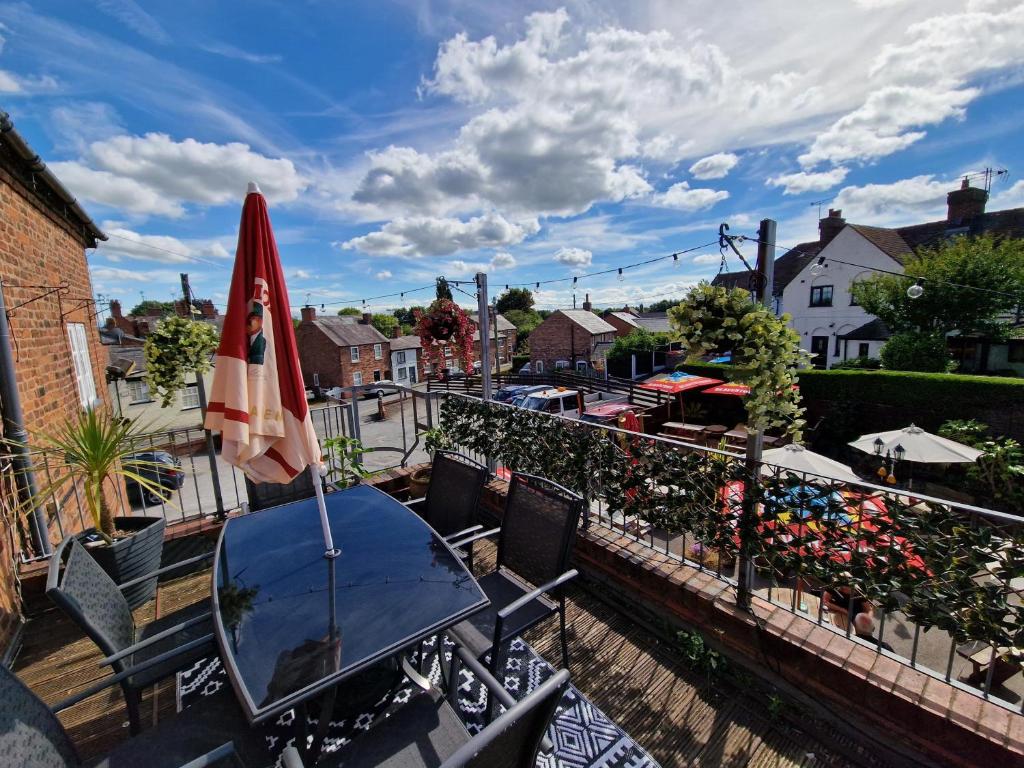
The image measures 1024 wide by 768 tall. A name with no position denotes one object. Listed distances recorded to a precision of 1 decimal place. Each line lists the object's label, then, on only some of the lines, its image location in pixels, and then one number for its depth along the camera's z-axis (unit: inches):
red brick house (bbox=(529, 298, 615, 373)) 1315.2
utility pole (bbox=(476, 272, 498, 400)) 187.1
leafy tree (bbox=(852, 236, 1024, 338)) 548.7
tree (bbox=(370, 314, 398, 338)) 2522.6
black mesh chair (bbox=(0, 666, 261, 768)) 48.5
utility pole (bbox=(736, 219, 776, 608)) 94.0
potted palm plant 112.3
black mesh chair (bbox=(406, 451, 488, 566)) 111.3
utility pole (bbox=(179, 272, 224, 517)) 159.3
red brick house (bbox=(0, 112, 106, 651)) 130.3
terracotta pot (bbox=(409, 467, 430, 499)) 172.4
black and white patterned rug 76.0
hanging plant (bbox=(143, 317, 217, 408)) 159.0
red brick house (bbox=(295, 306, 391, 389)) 1253.1
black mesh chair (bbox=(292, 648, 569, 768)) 41.2
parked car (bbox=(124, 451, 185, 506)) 125.3
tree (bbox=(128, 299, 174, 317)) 2397.5
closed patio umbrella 73.3
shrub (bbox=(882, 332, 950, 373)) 556.7
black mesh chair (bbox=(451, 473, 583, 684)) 81.8
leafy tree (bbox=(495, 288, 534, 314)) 2582.4
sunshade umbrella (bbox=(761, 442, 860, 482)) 248.4
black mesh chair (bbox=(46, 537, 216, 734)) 65.5
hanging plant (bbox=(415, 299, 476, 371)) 197.5
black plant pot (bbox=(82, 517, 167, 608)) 116.2
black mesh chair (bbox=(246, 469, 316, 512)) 154.8
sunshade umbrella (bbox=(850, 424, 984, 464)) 277.1
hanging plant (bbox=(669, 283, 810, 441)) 90.9
